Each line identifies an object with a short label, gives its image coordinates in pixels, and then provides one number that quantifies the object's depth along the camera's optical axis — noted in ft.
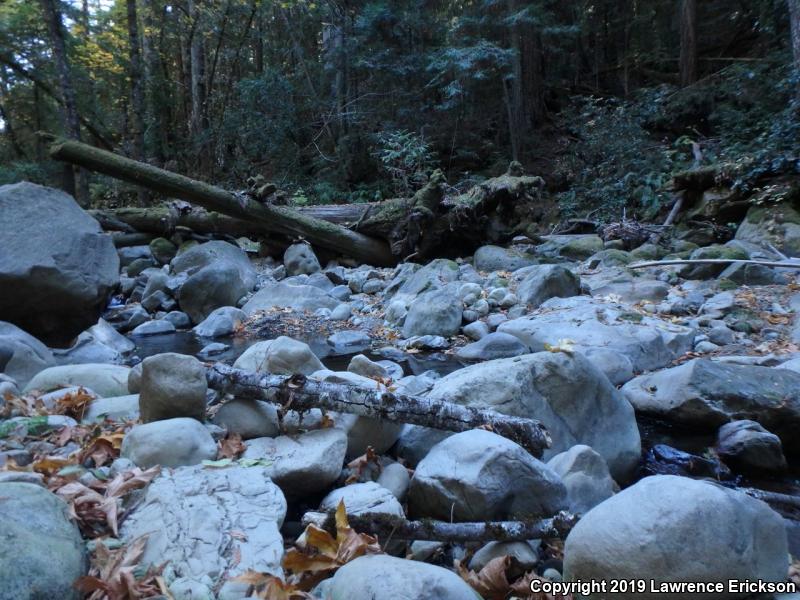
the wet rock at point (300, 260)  33.78
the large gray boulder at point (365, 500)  7.84
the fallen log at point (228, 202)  30.50
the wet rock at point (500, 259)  31.14
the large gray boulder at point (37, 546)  5.16
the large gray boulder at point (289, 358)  11.46
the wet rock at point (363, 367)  13.93
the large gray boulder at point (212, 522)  6.51
